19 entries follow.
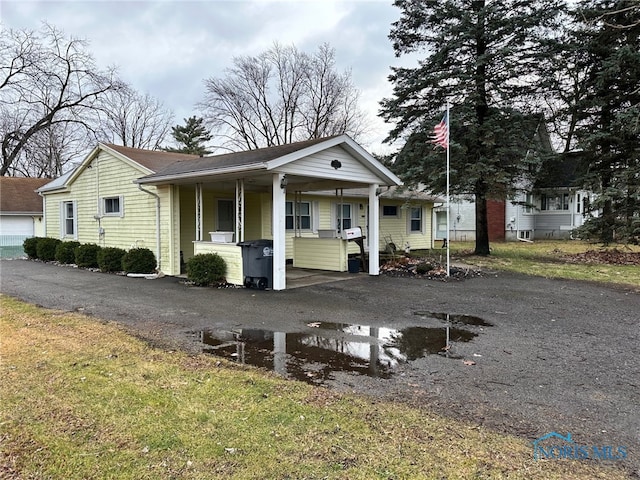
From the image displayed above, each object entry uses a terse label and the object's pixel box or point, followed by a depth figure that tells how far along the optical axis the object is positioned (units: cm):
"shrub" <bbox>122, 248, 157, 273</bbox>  1198
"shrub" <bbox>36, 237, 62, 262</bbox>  1622
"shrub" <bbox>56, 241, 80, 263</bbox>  1492
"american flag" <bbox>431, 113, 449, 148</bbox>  1107
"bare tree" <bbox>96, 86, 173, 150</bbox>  3612
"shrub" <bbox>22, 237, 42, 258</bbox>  1706
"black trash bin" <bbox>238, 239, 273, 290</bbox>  963
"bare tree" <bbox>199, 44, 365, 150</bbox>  3347
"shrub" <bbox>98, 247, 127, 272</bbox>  1267
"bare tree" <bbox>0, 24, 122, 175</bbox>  2575
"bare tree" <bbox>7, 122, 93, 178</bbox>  3300
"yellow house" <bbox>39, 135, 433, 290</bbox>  989
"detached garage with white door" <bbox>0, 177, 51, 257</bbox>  2320
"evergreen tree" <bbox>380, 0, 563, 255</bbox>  1458
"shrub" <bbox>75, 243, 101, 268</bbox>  1370
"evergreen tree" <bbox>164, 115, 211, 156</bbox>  3791
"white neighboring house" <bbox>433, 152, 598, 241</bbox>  2438
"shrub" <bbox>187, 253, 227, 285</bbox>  1010
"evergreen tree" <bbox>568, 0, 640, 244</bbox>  1426
